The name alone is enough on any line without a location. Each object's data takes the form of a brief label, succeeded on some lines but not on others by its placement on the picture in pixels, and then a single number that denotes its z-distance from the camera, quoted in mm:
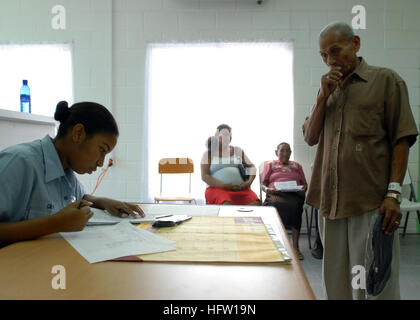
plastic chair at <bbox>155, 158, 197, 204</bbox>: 3484
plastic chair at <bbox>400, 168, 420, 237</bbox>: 3127
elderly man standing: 1188
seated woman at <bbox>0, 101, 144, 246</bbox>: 855
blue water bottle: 2130
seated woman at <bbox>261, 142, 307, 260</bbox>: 2996
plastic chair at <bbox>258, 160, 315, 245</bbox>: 3161
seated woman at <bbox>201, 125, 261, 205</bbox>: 3014
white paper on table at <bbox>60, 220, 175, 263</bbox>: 741
